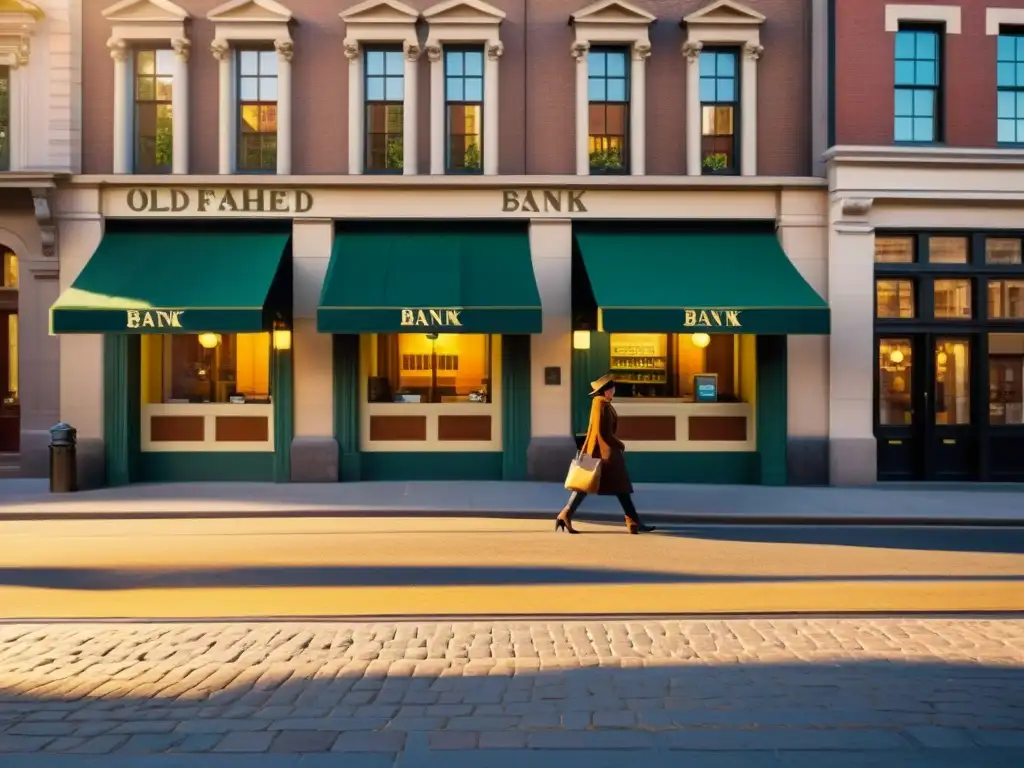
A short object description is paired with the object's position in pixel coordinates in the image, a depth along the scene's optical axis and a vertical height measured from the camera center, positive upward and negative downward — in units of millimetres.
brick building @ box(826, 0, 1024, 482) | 15758 +2559
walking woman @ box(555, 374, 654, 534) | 11047 -953
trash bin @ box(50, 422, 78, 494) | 14445 -1308
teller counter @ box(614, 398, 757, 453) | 16281 -893
